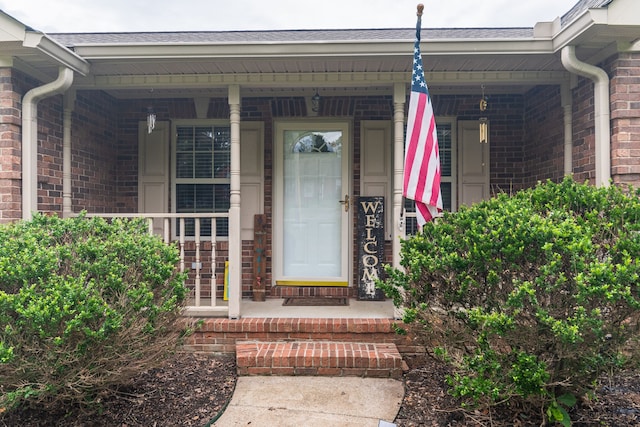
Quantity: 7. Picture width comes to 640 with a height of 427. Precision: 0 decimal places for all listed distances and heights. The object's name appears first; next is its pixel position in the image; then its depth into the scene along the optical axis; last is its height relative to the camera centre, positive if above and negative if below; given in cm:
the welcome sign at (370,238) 495 -24
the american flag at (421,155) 352 +52
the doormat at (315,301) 463 -95
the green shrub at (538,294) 229 -44
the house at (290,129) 372 +97
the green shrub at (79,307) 233 -52
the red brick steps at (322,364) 338 -117
